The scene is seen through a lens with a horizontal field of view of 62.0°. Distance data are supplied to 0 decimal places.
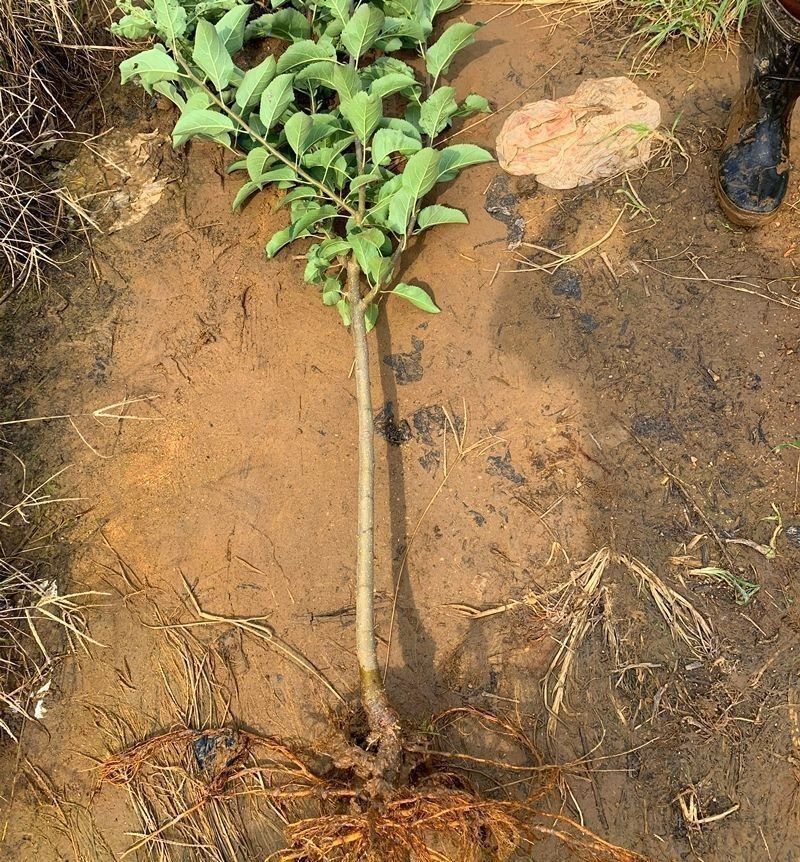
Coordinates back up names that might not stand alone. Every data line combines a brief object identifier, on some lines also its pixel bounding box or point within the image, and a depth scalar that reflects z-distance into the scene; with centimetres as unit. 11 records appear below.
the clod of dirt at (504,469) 195
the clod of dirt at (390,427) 201
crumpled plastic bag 224
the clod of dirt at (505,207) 219
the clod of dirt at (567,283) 211
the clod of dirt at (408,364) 207
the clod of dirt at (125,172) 228
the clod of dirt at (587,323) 207
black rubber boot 202
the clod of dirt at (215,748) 176
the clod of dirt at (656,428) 195
